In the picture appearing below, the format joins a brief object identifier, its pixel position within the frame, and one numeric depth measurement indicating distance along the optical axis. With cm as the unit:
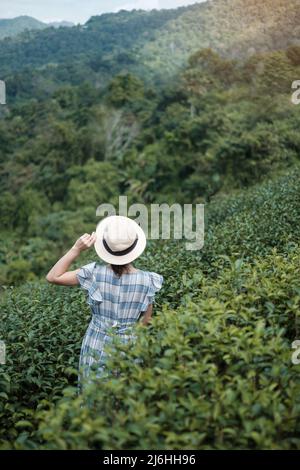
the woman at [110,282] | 311
